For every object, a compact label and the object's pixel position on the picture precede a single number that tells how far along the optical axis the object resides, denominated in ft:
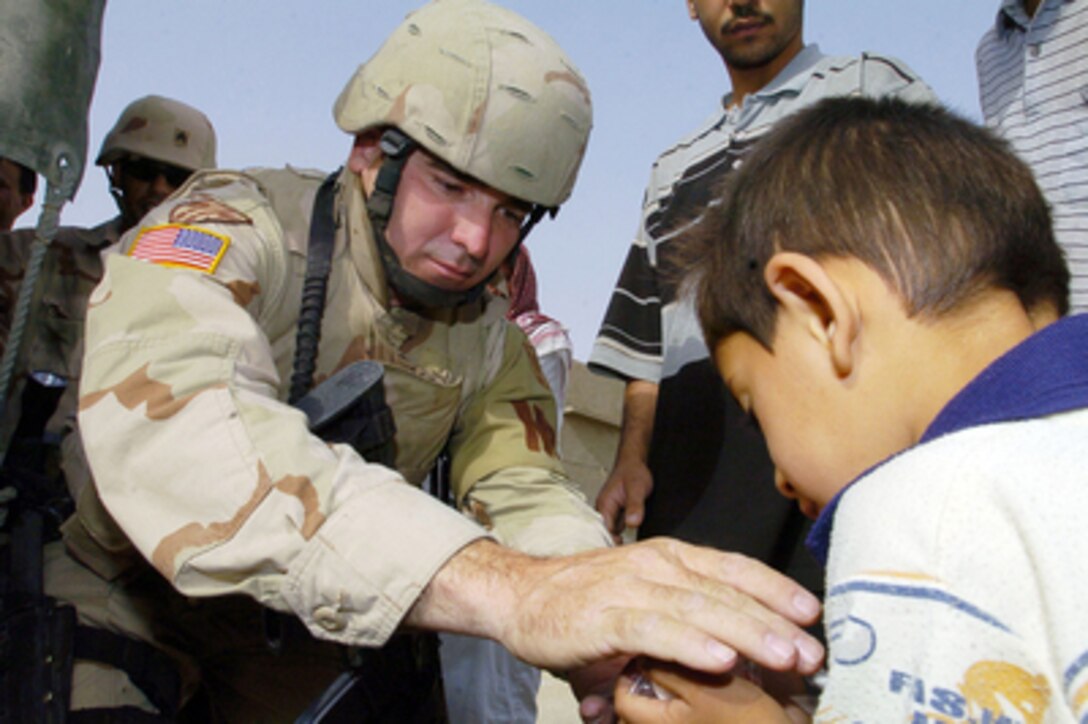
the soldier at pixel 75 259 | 7.05
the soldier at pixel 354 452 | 4.59
